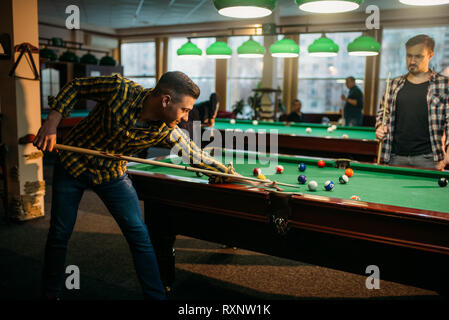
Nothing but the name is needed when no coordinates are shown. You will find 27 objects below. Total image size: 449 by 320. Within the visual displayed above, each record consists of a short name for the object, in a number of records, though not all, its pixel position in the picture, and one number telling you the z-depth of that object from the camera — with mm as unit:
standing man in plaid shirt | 2799
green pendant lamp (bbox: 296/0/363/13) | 2024
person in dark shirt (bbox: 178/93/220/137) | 4391
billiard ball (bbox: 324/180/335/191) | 2061
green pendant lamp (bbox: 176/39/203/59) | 5566
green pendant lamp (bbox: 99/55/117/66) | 7875
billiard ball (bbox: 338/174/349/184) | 2244
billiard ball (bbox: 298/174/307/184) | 2250
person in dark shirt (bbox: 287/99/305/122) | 7133
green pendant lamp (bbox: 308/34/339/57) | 4810
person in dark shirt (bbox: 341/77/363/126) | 7031
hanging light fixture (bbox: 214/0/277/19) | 2082
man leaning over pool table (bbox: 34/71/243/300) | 1790
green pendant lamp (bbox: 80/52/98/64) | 7410
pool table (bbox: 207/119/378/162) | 4144
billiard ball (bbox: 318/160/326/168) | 2744
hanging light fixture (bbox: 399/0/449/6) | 2156
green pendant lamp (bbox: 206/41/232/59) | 5328
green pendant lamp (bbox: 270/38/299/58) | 4996
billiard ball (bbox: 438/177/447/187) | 2186
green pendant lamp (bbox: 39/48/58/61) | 6375
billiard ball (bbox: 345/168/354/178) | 2446
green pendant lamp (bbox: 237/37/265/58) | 5312
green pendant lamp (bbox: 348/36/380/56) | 4664
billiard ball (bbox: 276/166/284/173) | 2567
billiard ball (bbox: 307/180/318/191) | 2059
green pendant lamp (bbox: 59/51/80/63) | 7164
